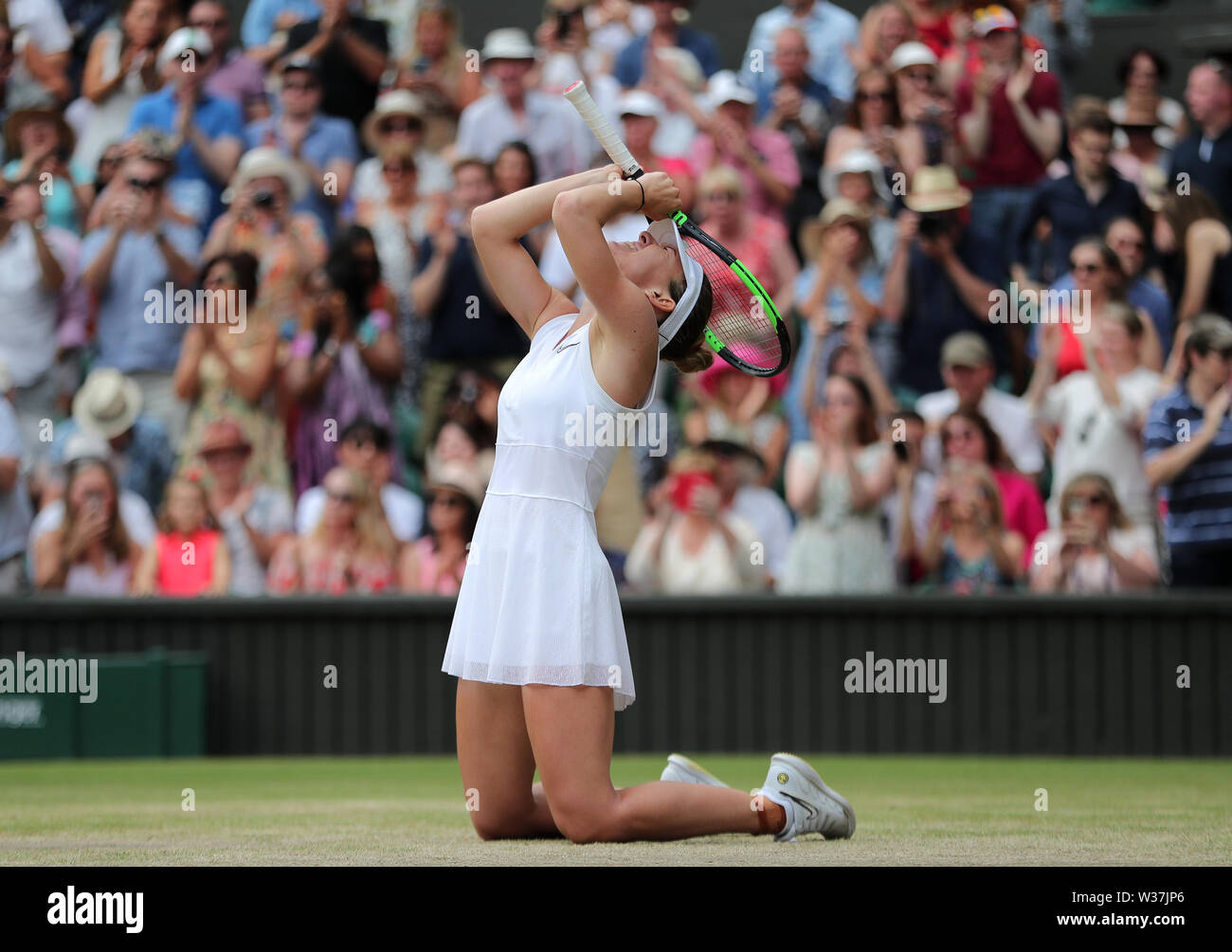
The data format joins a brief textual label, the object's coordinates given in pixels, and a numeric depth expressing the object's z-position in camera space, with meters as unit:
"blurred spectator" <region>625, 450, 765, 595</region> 9.70
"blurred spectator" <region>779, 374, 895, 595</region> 9.59
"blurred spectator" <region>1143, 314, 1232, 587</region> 9.29
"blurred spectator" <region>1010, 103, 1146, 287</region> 10.38
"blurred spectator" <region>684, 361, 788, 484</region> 10.08
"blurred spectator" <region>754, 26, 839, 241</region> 11.06
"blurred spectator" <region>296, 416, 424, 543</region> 9.97
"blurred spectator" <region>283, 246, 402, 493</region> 10.34
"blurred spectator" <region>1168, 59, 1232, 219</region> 10.56
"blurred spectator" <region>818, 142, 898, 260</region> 10.44
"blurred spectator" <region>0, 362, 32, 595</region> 10.20
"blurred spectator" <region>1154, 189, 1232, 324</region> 10.13
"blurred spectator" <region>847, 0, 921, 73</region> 11.33
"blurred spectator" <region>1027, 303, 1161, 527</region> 9.50
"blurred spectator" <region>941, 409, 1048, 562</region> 9.58
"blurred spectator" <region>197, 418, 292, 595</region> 9.98
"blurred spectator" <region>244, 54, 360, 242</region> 11.20
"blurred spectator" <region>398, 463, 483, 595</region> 9.66
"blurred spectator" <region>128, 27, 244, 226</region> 11.29
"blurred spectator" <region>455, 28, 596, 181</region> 11.05
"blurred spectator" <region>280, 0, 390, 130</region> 11.73
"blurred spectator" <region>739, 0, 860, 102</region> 11.51
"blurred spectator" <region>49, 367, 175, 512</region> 10.41
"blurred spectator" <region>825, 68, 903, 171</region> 10.80
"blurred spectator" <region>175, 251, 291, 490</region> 10.37
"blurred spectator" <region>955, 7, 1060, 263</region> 10.89
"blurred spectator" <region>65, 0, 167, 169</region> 11.73
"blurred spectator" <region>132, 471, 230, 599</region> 9.85
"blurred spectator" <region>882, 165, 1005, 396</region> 10.27
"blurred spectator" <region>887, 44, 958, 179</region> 10.74
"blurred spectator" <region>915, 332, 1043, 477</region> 9.82
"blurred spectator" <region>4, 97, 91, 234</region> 11.17
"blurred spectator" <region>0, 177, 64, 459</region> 10.77
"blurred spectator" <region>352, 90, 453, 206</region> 11.06
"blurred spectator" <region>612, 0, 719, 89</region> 11.59
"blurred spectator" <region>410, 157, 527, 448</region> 10.41
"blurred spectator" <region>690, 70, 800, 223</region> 10.85
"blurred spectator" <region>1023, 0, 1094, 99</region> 11.55
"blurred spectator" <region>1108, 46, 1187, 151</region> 11.09
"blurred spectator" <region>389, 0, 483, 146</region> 11.57
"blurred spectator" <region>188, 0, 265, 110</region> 11.66
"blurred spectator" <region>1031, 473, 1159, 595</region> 9.34
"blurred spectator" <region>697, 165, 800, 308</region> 10.33
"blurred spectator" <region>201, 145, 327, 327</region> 10.61
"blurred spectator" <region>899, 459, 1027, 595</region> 9.48
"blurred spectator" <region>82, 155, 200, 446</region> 10.62
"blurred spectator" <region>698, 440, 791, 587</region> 9.78
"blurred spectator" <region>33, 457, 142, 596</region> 9.86
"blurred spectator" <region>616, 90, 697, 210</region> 10.75
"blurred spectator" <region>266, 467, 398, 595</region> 9.84
